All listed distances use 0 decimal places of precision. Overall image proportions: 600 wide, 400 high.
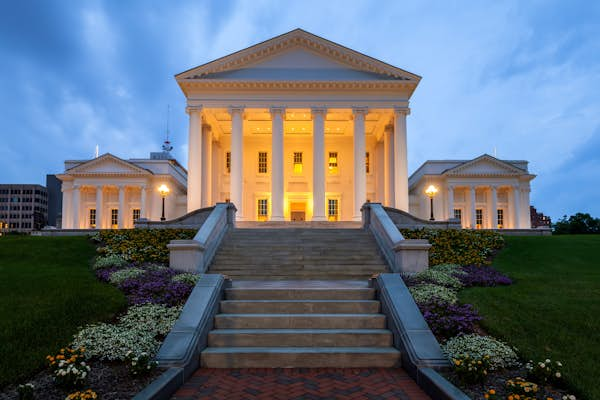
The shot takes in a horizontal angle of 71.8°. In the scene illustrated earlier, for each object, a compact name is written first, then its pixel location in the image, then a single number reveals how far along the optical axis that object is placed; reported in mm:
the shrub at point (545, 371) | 5683
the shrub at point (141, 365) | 6004
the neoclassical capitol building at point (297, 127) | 31031
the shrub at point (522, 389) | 5312
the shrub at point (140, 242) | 14445
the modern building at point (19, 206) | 117375
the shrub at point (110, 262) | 13133
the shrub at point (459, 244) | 14734
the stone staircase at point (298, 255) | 12867
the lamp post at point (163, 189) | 27114
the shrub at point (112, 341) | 6633
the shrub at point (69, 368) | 5559
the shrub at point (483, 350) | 6371
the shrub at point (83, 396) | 5125
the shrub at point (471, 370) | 5832
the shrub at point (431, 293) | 8988
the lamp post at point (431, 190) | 25803
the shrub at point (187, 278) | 10361
